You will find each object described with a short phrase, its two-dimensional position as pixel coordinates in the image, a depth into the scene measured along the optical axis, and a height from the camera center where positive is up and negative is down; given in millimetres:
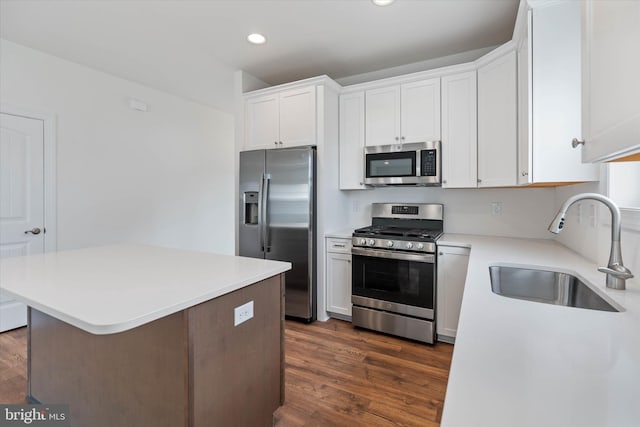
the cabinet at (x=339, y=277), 3059 -654
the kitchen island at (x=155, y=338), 1164 -568
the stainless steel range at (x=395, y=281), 2613 -615
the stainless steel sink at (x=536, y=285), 1576 -389
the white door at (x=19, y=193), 2855 +166
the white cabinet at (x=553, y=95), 1707 +672
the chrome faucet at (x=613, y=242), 1260 -123
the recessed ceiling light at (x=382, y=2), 2225 +1509
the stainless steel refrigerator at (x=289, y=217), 3041 -57
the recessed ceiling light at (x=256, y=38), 2719 +1540
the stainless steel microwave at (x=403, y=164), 2854 +455
